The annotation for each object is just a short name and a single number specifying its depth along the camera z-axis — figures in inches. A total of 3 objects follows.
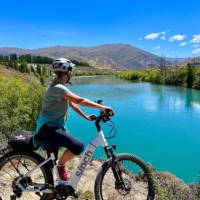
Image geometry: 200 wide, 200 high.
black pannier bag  109.8
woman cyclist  102.9
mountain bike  108.4
